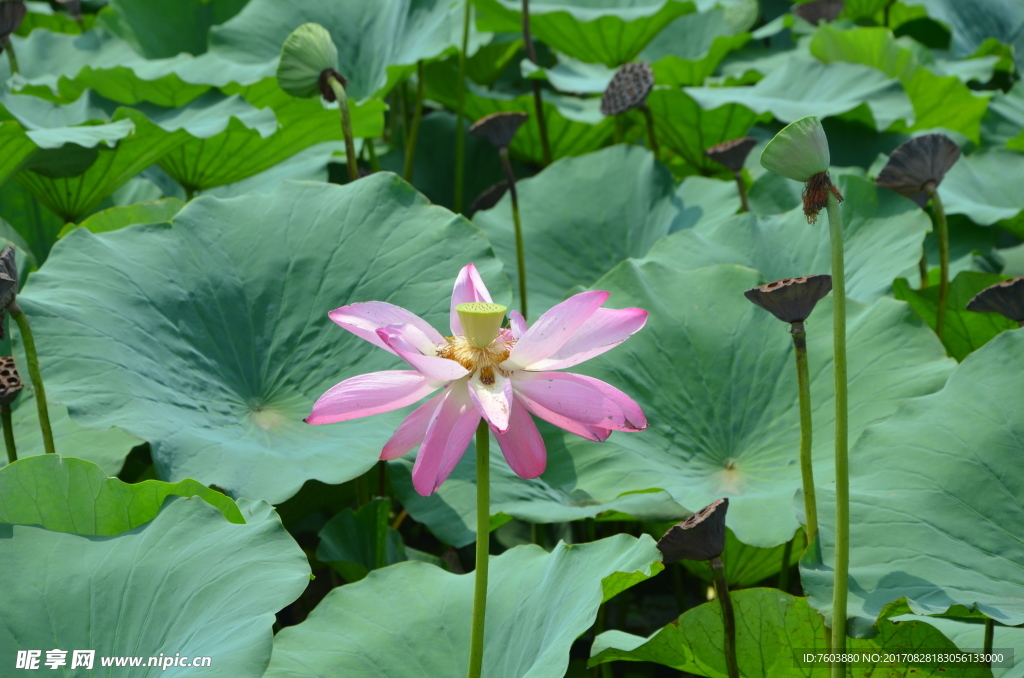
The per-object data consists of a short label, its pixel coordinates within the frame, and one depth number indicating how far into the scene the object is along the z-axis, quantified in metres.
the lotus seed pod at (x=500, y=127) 4.28
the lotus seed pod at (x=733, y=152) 4.38
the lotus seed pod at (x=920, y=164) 3.81
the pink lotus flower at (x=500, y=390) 3.20
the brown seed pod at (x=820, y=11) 7.33
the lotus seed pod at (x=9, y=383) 3.49
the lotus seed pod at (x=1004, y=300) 3.56
